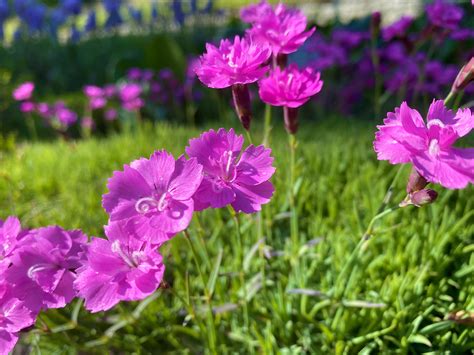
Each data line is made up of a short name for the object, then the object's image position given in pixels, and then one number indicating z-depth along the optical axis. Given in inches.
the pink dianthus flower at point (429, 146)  3.4
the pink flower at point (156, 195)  3.6
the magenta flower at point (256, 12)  5.6
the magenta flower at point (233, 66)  4.2
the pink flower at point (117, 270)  3.7
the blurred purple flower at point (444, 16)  8.1
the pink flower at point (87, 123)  21.1
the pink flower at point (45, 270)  4.0
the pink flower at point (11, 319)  3.9
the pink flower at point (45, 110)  18.2
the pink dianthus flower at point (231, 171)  3.7
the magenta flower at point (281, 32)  5.0
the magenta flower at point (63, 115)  19.6
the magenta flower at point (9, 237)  4.2
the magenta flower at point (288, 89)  4.5
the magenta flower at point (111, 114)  22.2
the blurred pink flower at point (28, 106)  14.9
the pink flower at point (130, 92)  17.4
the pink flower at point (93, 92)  19.0
